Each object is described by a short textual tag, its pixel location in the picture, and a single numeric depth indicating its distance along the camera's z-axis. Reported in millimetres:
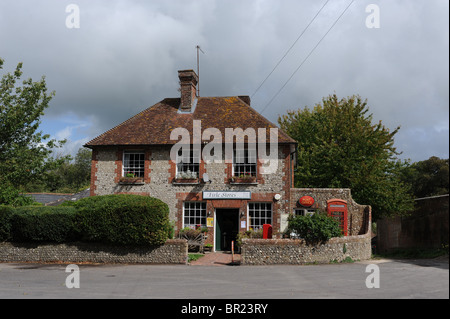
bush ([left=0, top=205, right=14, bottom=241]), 18062
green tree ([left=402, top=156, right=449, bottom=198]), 49550
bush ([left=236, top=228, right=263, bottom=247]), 21062
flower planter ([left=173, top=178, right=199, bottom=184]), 22438
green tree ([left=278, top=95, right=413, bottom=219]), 29500
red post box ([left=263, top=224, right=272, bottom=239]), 20062
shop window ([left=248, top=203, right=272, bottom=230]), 22094
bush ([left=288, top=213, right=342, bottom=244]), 16844
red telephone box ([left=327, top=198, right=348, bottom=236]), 22156
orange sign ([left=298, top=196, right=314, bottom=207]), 21938
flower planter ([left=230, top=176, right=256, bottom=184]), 22062
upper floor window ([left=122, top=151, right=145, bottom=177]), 23250
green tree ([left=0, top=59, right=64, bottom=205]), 21480
